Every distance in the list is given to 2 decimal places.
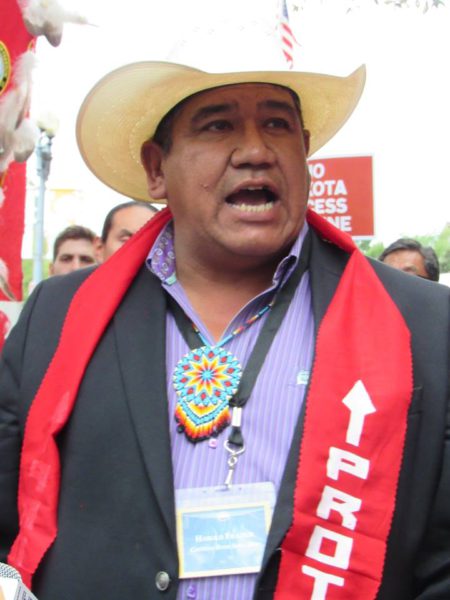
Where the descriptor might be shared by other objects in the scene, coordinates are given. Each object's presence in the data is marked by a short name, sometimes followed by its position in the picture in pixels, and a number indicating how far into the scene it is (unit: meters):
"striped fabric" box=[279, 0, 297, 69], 2.37
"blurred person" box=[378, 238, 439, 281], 5.98
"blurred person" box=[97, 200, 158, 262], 5.05
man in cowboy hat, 1.95
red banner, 3.17
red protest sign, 7.42
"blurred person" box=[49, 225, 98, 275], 6.25
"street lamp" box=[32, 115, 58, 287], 11.34
